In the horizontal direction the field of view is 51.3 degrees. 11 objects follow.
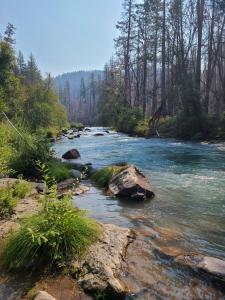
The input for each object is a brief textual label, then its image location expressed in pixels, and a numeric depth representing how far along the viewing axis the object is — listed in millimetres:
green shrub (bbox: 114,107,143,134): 25395
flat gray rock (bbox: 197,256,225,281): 3381
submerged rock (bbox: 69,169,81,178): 8516
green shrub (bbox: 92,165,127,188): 7762
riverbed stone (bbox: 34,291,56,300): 2764
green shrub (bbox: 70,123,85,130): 36135
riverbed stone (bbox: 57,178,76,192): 7270
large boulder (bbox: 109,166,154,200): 6640
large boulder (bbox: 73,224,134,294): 3037
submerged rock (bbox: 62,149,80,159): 12271
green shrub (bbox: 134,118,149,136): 22299
